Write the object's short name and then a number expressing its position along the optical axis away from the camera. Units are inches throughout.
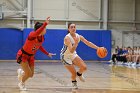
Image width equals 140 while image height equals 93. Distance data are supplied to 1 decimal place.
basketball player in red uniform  463.6
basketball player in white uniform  512.8
